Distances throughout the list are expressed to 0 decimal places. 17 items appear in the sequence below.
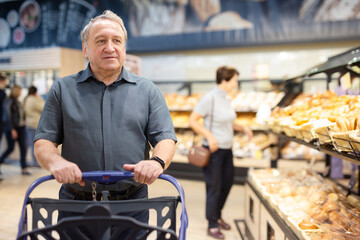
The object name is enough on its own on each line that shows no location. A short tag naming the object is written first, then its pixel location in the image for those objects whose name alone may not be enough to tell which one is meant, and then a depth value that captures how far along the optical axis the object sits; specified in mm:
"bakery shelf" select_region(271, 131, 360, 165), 1449
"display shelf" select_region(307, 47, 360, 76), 2166
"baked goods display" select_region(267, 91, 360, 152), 1570
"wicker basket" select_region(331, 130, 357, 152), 1437
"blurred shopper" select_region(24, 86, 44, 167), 5938
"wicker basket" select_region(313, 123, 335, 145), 1726
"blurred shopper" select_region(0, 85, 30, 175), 5766
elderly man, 1460
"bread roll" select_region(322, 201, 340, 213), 2059
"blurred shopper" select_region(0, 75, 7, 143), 5379
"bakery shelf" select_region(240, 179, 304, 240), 1859
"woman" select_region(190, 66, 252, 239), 3225
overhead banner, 5570
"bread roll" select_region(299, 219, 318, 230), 1835
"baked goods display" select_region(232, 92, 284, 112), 5089
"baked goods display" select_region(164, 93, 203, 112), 5469
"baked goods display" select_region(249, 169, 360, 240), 1805
